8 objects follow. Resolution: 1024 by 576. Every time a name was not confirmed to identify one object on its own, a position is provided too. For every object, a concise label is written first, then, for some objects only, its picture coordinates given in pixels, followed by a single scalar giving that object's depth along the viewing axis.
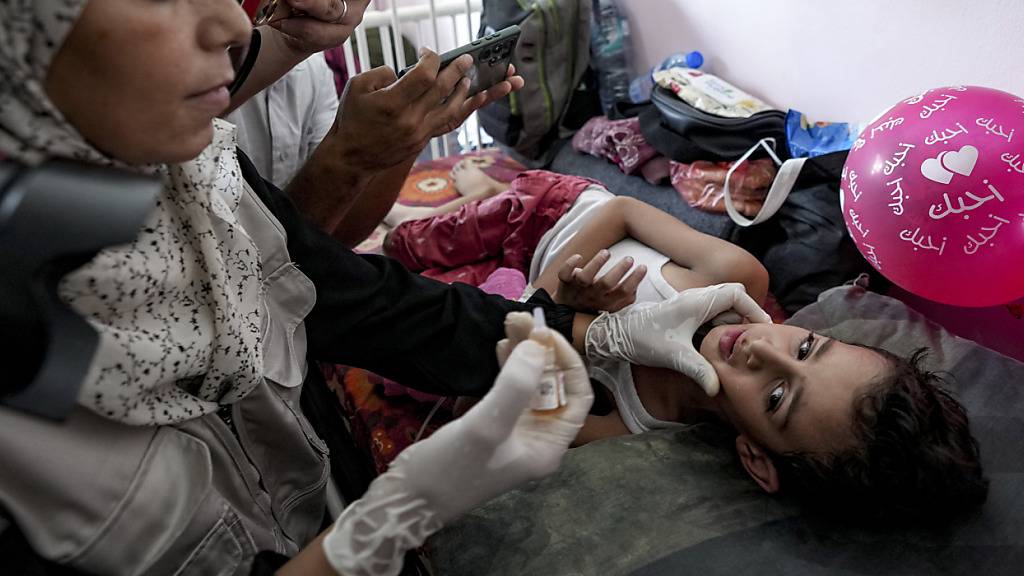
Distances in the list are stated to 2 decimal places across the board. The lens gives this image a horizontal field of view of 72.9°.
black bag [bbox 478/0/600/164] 2.39
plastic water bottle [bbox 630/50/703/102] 2.37
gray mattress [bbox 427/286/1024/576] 1.04
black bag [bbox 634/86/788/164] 1.95
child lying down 1.06
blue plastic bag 1.83
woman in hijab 0.59
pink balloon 1.21
